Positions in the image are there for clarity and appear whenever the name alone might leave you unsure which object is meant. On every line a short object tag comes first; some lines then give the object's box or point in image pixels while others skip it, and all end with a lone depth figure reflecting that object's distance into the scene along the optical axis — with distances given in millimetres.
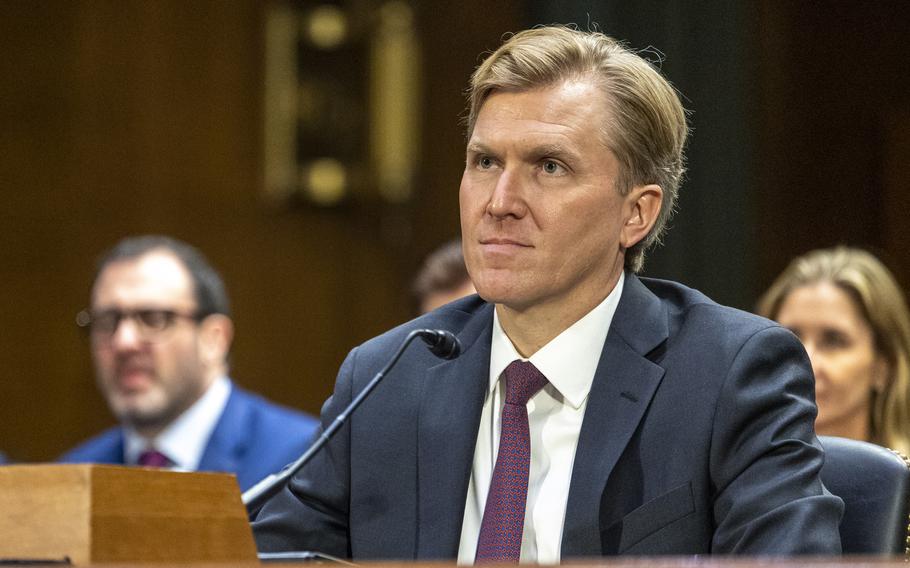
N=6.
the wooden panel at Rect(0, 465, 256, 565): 3389
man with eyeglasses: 9367
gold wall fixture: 12695
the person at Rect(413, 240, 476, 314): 9187
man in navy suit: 4324
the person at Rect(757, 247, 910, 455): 7824
